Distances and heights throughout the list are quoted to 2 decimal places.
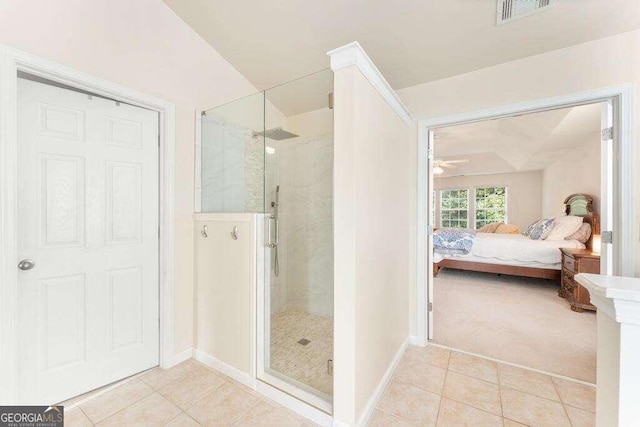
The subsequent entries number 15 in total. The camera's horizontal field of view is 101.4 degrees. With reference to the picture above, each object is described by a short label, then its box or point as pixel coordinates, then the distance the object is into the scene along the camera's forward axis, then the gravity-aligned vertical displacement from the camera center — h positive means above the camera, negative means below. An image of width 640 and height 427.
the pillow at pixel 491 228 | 6.18 -0.36
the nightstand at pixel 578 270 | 3.06 -0.69
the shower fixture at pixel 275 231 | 1.98 -0.14
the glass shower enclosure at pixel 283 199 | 1.92 +0.12
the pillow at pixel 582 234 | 3.86 -0.31
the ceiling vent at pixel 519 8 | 1.59 +1.28
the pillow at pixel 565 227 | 4.00 -0.21
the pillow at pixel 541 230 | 4.40 -0.29
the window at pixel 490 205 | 7.28 +0.23
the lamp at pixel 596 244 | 3.43 -0.41
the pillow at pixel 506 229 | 6.01 -0.37
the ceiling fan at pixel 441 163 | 5.78 +1.15
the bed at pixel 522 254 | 3.95 -0.66
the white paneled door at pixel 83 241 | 1.56 -0.20
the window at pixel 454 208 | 7.80 +0.15
